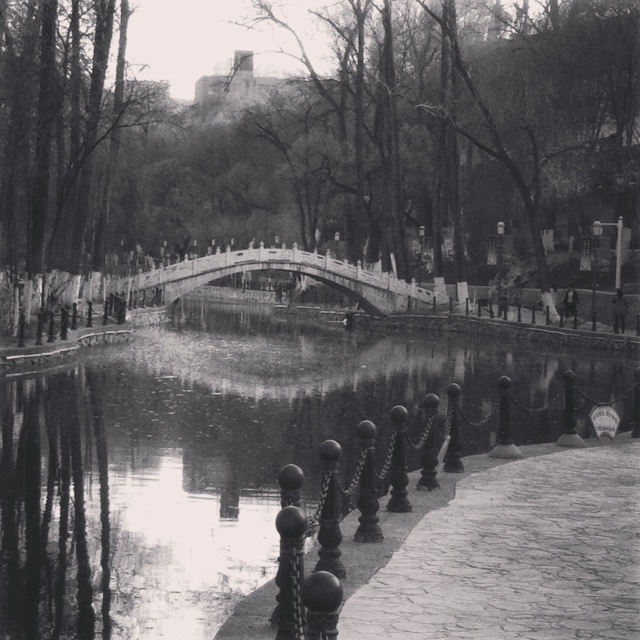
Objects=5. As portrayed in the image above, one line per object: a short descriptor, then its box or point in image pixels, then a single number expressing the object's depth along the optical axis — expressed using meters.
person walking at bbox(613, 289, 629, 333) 37.44
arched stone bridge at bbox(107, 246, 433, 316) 53.69
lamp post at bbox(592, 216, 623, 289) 41.19
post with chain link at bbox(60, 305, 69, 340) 30.50
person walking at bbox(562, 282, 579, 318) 43.19
